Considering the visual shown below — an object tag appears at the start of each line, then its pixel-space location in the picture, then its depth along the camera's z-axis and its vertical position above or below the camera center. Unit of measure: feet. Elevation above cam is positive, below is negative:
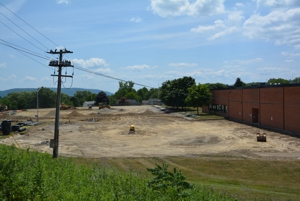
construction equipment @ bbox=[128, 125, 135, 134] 162.39 -12.11
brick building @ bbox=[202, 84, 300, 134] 138.14 +1.63
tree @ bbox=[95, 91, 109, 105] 466.25 +12.40
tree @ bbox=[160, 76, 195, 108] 302.04 +15.53
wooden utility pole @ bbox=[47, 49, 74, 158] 79.62 +4.02
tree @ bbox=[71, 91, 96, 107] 574.23 +14.25
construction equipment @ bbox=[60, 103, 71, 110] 350.17 -1.35
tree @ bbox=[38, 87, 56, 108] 486.38 +11.54
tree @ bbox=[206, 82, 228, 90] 453.70 +33.99
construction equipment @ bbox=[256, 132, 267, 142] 122.37 -11.46
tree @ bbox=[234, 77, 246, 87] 470.39 +38.83
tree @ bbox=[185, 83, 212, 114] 245.65 +9.03
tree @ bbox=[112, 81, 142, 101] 630.74 +23.13
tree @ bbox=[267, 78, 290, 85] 575.34 +53.97
